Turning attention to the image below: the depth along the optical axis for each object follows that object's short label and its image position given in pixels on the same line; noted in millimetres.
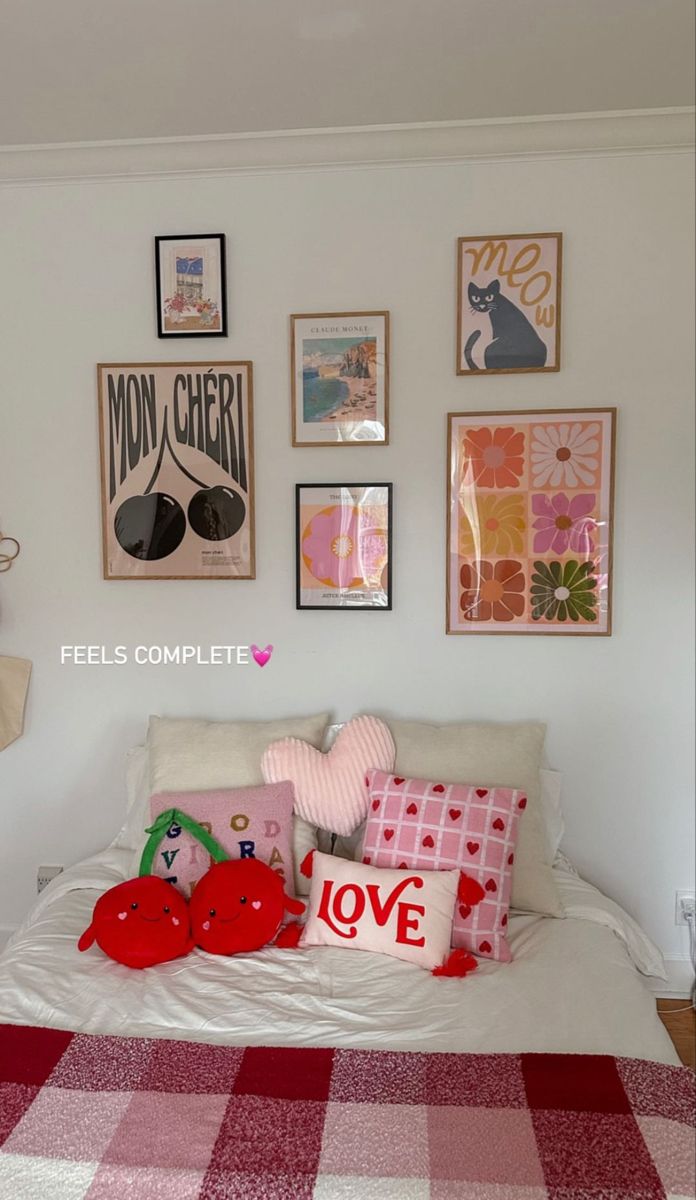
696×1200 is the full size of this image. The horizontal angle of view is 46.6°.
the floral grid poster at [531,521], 2264
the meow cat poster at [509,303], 2236
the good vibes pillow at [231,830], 1968
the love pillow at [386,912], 1763
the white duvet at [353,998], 1505
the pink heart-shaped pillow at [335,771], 2111
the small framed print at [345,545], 2336
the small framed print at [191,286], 2322
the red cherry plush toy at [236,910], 1801
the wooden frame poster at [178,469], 2363
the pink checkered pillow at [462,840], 1820
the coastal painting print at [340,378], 2307
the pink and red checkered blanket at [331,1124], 1141
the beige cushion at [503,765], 1997
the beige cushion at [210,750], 2143
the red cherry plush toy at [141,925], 1747
